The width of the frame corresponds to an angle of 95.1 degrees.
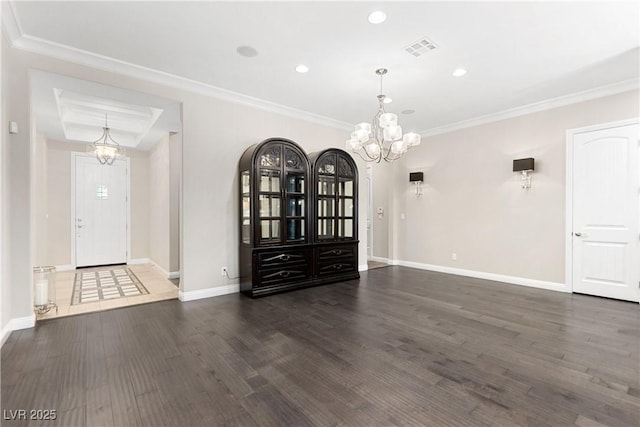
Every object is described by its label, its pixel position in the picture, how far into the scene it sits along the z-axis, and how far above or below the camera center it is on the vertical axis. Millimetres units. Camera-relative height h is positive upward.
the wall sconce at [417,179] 6477 +728
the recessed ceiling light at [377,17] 2647 +1798
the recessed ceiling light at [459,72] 3711 +1801
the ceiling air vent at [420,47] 3090 +1799
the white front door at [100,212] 6738 +31
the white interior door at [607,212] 4070 -18
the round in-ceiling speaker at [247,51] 3236 +1819
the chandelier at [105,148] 5777 +1319
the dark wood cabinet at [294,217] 4348 -83
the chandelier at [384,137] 3658 +989
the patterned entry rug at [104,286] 4363 -1235
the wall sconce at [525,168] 4842 +720
